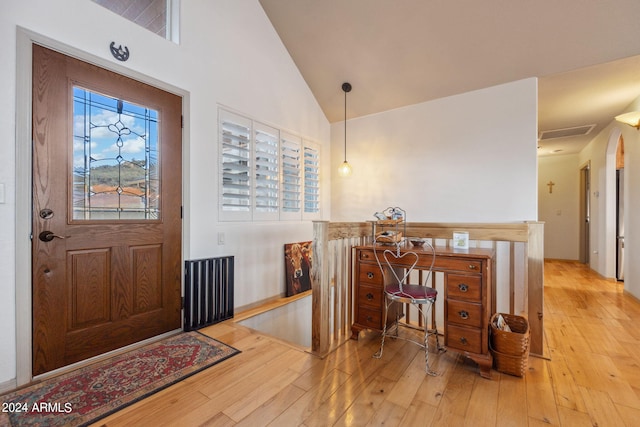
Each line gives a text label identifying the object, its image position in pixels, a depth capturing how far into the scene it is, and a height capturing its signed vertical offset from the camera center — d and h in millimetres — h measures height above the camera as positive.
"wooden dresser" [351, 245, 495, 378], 2096 -658
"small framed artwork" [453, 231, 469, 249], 2597 -254
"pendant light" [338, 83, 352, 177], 3892 +693
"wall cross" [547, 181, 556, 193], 7291 +752
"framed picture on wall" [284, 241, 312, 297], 3771 -753
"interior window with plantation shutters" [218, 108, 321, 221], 3084 +513
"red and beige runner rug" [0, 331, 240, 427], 1570 -1138
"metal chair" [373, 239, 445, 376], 2150 -634
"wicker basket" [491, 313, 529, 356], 2008 -942
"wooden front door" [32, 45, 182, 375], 1949 +12
